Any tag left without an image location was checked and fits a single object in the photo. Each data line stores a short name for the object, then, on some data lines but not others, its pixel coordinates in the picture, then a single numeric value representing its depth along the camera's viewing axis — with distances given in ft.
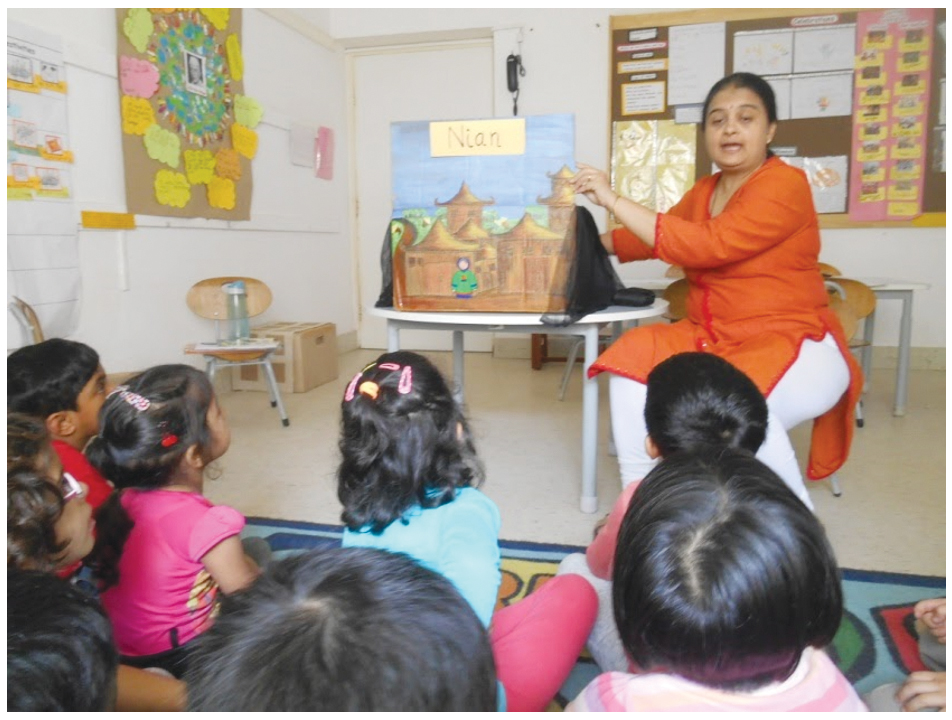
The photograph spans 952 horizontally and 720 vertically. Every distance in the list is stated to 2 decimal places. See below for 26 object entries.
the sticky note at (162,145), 10.23
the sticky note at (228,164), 11.74
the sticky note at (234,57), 11.89
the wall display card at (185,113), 9.95
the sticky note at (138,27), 9.76
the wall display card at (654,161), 14.06
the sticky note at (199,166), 11.05
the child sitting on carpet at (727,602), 2.07
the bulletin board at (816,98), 12.98
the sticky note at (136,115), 9.79
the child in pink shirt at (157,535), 3.62
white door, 15.47
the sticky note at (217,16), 11.32
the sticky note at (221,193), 11.69
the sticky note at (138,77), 9.74
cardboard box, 11.98
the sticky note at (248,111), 12.20
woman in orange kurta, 5.45
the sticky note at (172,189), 10.53
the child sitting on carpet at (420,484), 3.17
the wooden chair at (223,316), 9.80
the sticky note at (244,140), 12.09
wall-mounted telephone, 14.58
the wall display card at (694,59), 13.78
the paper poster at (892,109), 12.90
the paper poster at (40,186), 8.14
